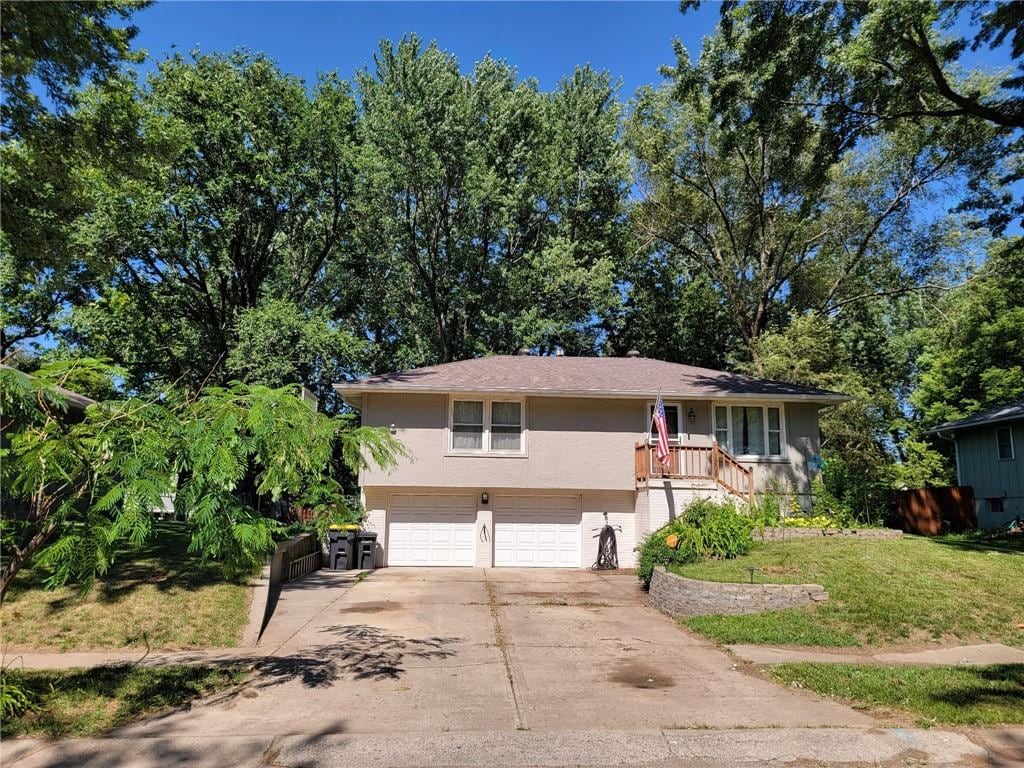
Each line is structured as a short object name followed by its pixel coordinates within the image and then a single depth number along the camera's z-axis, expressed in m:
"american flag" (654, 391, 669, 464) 15.95
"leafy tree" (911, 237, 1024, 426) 27.77
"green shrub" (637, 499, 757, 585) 12.90
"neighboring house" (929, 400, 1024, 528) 19.81
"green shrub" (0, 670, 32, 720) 5.77
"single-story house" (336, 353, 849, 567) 17.84
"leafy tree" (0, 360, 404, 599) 5.09
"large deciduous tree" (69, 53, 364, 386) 21.19
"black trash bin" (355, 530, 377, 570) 17.08
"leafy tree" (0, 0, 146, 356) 9.74
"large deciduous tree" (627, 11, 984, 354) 26.31
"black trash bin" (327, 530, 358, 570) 16.86
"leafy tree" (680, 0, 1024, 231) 12.35
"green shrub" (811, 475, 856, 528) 16.30
